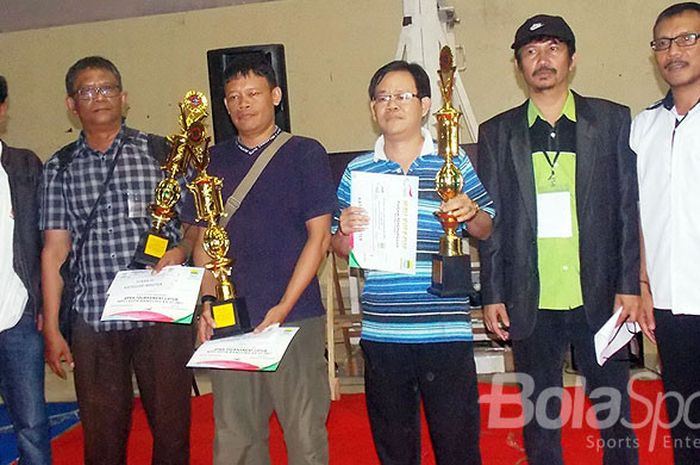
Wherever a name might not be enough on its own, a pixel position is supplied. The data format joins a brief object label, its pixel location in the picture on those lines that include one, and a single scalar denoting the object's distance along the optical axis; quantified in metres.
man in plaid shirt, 2.41
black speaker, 4.60
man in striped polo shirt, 2.14
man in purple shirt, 2.25
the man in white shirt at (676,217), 2.16
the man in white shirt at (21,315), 2.49
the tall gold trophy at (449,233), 2.07
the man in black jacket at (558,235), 2.26
